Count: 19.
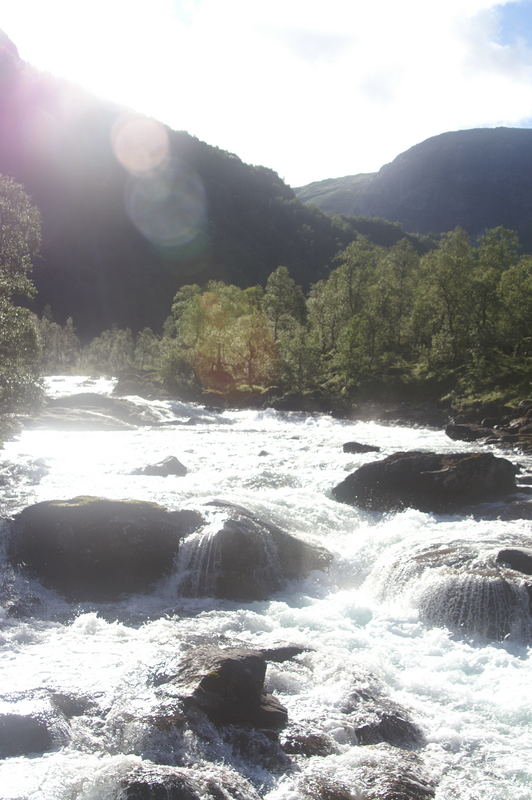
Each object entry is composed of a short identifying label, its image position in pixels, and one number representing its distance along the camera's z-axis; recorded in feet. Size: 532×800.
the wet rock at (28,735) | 35.88
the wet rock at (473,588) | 53.88
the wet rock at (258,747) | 36.06
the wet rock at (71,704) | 39.86
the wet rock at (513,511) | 82.07
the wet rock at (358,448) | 130.61
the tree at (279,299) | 304.30
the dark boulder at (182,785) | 31.01
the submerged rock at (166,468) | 105.09
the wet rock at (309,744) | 37.17
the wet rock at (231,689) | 39.04
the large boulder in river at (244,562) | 63.36
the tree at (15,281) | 98.99
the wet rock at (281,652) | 48.65
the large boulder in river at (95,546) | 63.52
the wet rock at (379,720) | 38.86
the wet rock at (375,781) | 33.14
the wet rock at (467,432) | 151.02
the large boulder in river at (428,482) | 89.40
